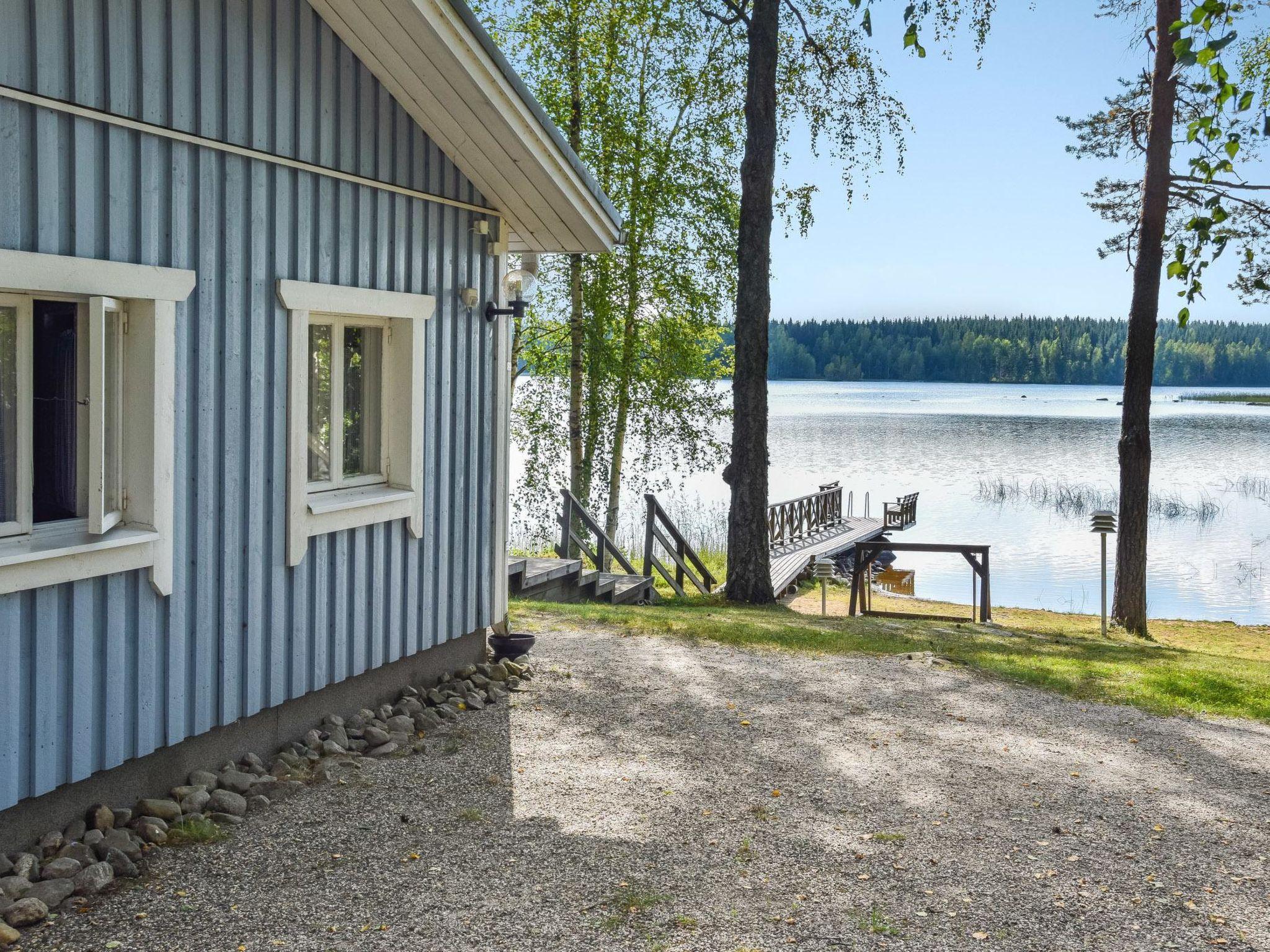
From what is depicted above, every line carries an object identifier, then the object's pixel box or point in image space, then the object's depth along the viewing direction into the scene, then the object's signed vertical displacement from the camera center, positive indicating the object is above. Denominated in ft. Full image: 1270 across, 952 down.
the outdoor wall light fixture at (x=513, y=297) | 23.49 +2.42
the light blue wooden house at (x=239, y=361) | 13.44 +0.63
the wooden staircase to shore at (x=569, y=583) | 36.11 -6.36
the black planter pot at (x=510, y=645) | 24.67 -5.38
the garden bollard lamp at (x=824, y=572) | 46.57 -6.90
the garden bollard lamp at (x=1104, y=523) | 37.68 -3.72
